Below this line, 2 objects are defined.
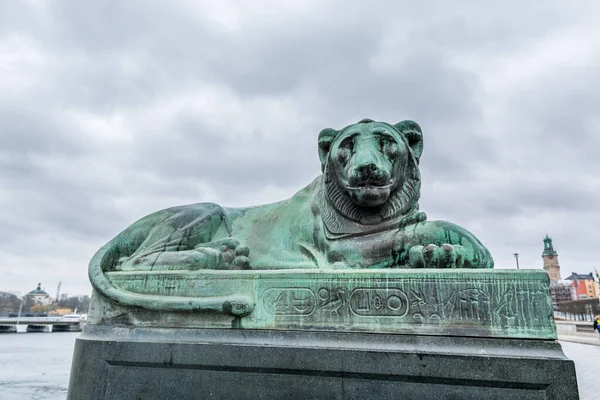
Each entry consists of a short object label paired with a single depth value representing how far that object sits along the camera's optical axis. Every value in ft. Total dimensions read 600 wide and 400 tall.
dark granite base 8.41
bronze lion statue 10.98
